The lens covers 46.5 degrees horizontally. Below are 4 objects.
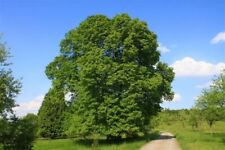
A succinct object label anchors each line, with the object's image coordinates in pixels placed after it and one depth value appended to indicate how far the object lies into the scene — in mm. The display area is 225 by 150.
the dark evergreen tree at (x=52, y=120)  44306
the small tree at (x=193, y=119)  56989
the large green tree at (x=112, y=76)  29883
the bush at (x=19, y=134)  18362
